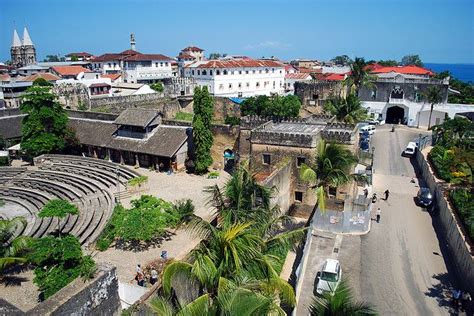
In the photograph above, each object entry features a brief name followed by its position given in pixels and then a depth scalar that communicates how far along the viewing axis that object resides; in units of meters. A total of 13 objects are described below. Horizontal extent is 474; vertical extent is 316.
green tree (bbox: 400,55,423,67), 135.21
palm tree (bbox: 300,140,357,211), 20.90
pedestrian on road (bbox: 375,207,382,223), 25.48
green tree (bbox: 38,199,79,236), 20.89
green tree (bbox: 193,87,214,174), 34.94
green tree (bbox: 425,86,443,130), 48.22
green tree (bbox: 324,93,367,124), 35.81
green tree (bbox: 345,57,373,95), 51.43
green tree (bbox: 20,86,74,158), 36.60
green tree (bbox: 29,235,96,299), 15.69
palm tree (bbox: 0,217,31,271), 17.91
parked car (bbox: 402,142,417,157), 39.41
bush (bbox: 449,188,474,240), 20.48
